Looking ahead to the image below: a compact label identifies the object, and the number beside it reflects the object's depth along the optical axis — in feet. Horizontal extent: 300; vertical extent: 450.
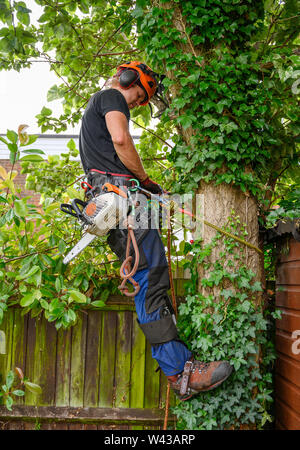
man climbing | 6.98
